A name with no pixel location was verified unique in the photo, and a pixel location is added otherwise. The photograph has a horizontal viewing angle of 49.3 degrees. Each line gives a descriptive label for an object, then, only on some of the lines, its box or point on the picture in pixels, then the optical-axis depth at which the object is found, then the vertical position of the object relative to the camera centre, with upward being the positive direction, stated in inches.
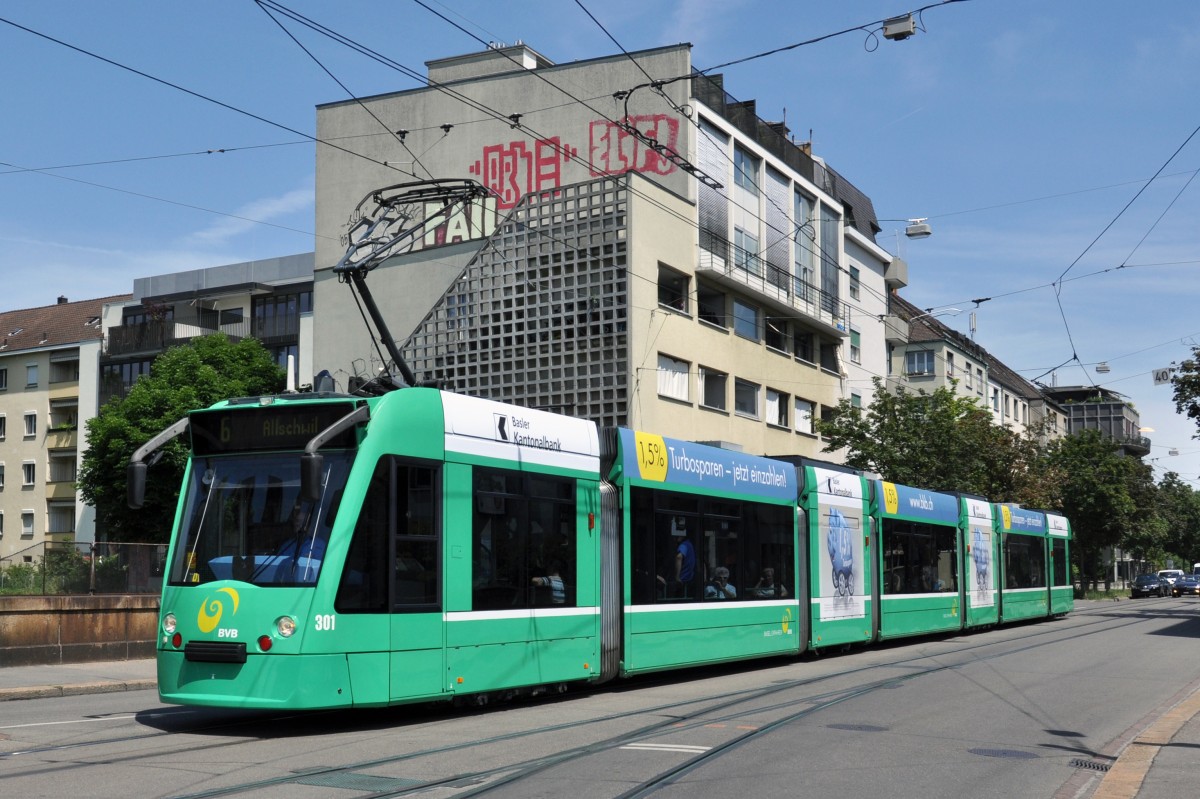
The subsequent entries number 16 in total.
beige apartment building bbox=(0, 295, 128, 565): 2581.2 +275.8
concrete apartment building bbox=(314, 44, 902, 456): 1385.3 +353.7
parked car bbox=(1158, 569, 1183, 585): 2881.4 -40.7
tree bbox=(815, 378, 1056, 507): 1667.1 +155.2
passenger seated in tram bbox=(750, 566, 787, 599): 703.2 -15.0
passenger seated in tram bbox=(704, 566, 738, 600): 650.2 -13.3
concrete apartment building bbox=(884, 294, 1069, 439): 2566.4 +409.9
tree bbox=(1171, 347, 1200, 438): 1478.8 +190.4
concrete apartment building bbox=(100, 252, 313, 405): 2400.3 +474.9
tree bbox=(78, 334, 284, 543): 2027.6 +243.0
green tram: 418.0 +3.0
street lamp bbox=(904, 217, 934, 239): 1502.2 +375.6
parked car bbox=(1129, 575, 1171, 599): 2770.7 -62.7
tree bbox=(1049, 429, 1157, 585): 2596.0 +130.9
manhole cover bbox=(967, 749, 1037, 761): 397.4 -59.7
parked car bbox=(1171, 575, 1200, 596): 2780.5 -63.7
